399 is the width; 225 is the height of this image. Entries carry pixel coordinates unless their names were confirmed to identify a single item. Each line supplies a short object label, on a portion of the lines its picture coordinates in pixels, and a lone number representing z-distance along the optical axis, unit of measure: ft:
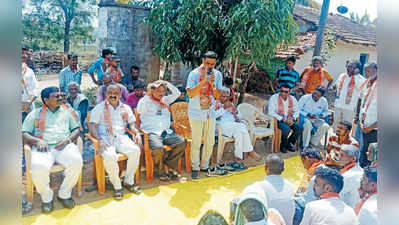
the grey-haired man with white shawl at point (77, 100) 17.11
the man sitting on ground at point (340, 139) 14.83
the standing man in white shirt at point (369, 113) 14.66
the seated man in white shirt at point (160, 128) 15.30
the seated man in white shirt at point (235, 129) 17.78
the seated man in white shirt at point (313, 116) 20.84
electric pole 28.09
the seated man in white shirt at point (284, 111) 19.98
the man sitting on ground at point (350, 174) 10.16
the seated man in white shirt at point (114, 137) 13.26
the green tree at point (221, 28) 20.31
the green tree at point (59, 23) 48.75
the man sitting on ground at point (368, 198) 7.73
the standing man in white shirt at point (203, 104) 15.11
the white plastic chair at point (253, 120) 19.38
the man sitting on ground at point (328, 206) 7.77
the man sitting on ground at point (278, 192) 9.27
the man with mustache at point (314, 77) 21.68
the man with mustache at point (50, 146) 11.63
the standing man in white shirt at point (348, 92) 19.71
